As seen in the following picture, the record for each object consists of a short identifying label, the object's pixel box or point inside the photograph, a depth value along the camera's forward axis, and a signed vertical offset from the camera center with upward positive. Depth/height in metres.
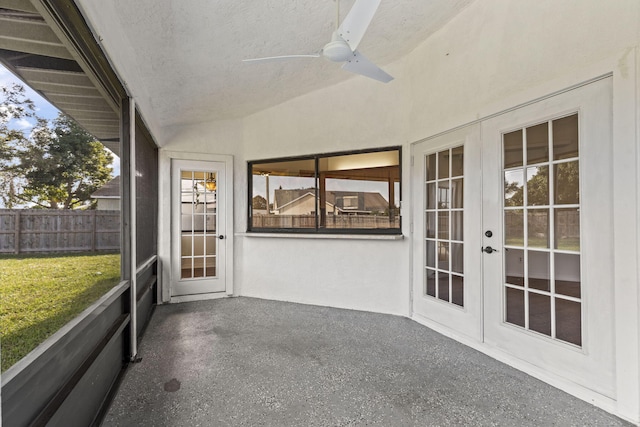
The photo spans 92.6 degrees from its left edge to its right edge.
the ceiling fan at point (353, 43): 1.86 +1.19
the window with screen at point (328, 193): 3.79 +0.28
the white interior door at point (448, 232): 2.82 -0.19
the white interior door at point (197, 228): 4.28 -0.19
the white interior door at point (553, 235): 1.98 -0.16
